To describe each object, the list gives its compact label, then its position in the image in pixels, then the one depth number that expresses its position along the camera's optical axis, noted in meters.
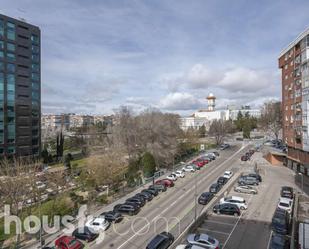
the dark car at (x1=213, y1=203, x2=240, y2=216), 27.78
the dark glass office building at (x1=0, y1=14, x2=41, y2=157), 56.44
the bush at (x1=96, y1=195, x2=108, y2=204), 33.63
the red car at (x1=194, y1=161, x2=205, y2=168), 52.28
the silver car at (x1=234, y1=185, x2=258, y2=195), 35.38
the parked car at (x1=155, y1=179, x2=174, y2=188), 39.12
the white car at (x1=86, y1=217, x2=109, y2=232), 24.85
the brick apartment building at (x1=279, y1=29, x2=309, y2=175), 33.94
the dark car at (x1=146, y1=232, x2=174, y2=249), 20.27
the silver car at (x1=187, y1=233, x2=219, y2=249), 20.36
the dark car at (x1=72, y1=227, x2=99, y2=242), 23.30
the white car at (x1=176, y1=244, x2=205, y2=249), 19.81
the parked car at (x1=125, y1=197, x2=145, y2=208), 30.47
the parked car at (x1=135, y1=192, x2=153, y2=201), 32.77
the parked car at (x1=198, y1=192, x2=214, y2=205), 31.17
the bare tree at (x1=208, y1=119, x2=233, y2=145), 85.31
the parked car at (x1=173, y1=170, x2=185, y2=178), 45.17
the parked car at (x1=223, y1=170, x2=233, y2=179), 43.25
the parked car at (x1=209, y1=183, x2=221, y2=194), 34.90
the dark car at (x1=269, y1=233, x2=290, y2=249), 20.01
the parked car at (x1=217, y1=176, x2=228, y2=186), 38.86
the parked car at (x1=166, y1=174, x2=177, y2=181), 42.82
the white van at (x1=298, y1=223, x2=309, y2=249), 19.62
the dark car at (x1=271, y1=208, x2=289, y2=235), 23.20
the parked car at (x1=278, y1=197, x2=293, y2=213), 28.58
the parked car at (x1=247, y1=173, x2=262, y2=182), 41.17
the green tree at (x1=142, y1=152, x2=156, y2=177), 44.19
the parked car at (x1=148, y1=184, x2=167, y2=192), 36.88
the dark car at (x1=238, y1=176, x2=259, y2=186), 39.03
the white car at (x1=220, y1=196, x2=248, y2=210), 29.51
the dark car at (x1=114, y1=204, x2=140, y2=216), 28.88
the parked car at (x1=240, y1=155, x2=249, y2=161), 58.39
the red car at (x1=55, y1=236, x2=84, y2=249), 21.30
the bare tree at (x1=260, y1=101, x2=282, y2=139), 83.88
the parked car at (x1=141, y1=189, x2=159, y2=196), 34.94
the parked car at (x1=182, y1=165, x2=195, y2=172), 49.02
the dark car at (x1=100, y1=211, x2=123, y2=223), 27.03
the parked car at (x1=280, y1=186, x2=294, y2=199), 32.90
